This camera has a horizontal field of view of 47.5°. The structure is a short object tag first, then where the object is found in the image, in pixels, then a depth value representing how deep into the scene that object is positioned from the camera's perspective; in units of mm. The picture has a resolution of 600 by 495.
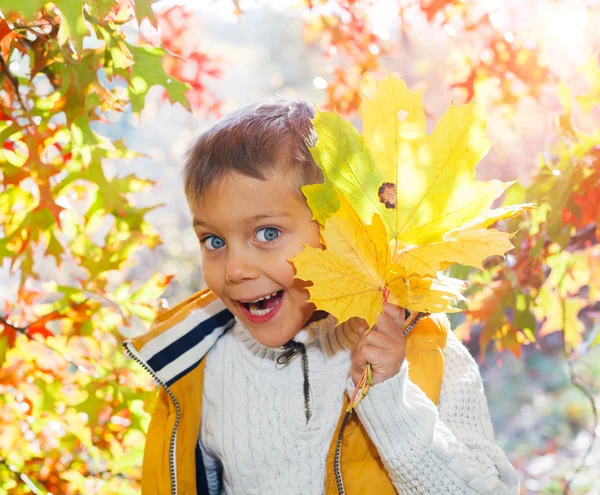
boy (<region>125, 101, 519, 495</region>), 1116
